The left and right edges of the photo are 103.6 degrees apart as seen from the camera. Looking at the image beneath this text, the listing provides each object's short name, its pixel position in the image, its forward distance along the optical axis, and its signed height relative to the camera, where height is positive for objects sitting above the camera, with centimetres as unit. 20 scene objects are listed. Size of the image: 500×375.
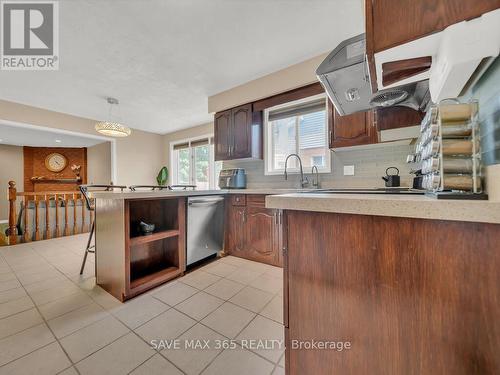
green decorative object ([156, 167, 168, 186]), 538 +31
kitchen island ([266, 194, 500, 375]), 44 -27
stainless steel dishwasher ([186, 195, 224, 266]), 225 -49
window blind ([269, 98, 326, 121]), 263 +110
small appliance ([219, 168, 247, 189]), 302 +14
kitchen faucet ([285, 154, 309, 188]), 259 +11
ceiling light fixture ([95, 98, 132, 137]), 299 +95
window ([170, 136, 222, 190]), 473 +63
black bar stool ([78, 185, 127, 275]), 210 -9
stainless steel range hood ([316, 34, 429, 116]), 98 +61
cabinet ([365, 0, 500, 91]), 52 +48
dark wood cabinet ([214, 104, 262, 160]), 296 +84
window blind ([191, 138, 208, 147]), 488 +116
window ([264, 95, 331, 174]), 264 +77
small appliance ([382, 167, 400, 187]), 201 +6
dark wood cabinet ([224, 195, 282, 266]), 239 -56
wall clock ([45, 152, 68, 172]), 747 +105
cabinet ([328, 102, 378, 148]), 199 +61
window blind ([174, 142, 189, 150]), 526 +115
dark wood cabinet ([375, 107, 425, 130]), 136 +50
